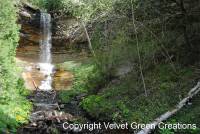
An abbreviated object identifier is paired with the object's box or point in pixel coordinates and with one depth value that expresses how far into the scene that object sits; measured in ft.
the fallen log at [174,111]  23.66
